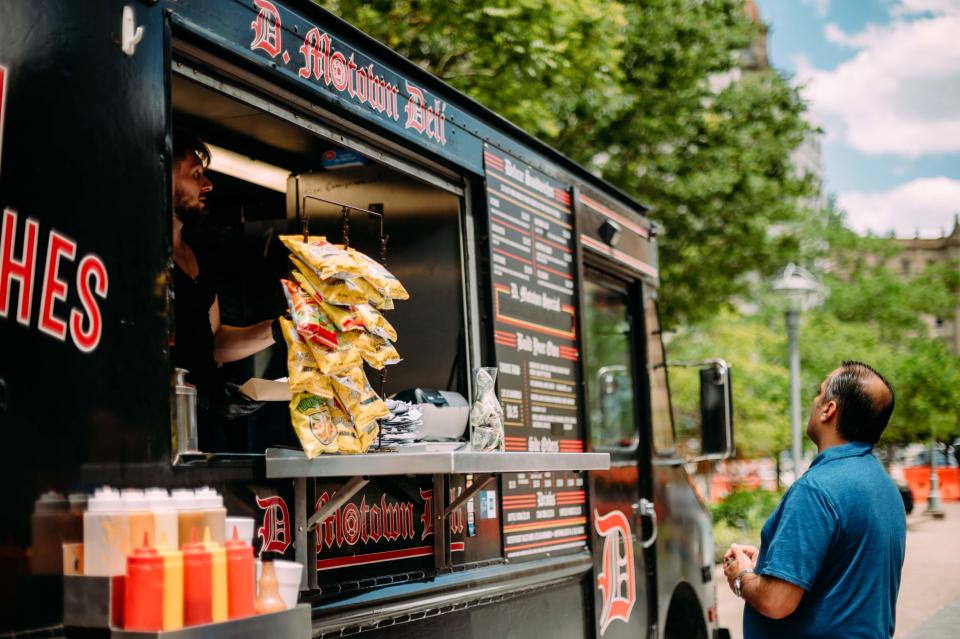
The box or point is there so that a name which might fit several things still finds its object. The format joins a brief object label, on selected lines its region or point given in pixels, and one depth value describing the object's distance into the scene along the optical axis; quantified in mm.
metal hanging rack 3607
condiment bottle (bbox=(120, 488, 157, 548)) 2359
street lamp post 13258
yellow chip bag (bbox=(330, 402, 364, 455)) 3223
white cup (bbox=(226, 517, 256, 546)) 2654
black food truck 2375
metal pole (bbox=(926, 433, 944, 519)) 28312
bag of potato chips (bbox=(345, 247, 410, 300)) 3256
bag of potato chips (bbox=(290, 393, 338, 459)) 3094
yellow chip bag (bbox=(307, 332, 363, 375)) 3143
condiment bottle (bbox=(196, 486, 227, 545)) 2531
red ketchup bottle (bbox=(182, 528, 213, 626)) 2320
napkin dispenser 4066
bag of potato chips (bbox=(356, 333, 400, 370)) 3289
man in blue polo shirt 3344
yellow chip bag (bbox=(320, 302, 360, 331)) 3193
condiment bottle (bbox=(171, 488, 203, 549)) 2457
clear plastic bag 3779
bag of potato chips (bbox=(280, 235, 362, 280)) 3148
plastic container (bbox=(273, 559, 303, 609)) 2631
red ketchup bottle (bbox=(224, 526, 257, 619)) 2438
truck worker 3615
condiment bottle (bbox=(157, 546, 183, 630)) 2275
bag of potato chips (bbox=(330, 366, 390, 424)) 3238
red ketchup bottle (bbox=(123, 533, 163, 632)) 2260
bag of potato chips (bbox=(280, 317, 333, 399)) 3104
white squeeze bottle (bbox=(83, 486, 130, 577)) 2328
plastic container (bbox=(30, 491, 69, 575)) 2256
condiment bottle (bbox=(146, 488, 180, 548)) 2400
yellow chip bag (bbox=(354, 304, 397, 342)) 3270
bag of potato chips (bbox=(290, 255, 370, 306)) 3184
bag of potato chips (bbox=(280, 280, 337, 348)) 3119
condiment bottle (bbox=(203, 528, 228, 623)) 2377
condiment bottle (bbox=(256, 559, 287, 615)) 2528
